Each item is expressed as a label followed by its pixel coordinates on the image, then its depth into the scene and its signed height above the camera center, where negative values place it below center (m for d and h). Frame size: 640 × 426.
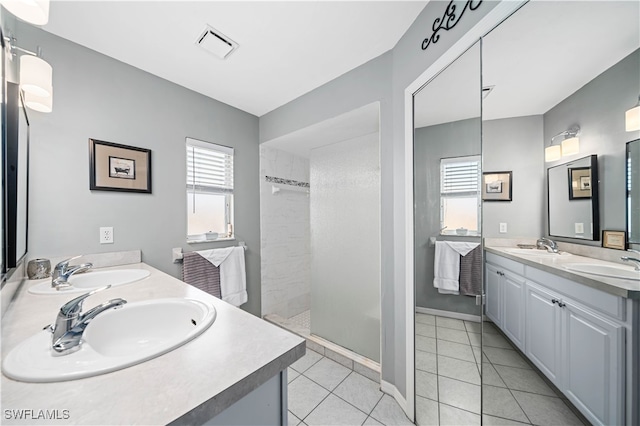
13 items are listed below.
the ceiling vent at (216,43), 1.42 +1.16
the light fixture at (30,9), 0.71 +0.68
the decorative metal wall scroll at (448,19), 0.97 +0.95
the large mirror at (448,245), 1.20 -0.20
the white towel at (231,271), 2.13 -0.60
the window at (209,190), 2.09 +0.23
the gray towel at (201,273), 1.94 -0.55
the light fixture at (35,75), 1.05 +0.68
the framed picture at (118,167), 1.56 +0.35
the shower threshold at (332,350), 1.78 -1.28
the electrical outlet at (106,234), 1.59 -0.16
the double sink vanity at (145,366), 0.43 -0.38
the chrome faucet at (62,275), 1.13 -0.33
